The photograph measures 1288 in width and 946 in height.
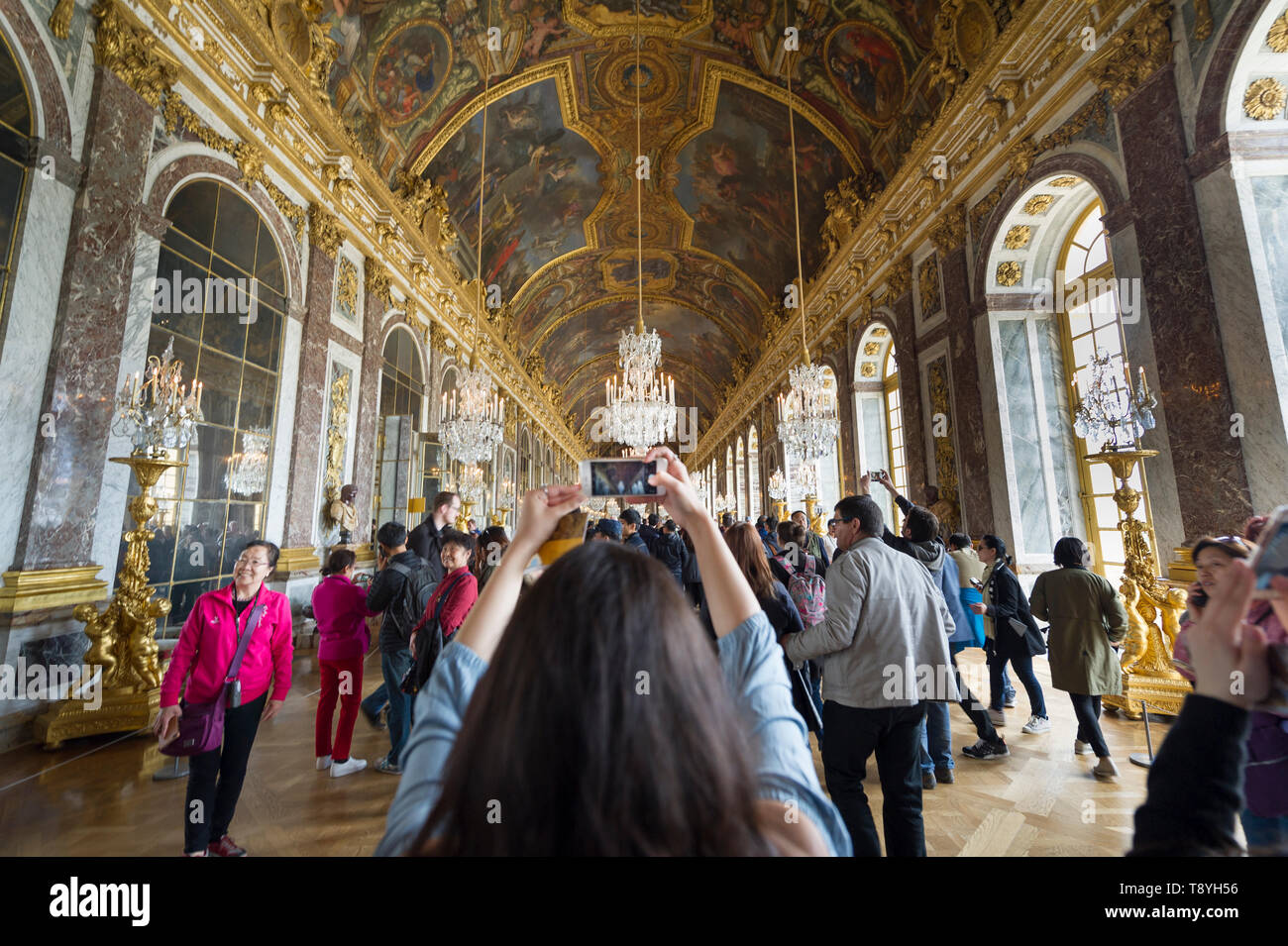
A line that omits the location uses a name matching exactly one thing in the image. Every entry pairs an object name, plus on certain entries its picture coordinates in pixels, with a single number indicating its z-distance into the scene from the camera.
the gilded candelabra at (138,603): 3.90
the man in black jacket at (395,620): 3.50
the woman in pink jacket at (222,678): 2.37
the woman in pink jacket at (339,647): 3.41
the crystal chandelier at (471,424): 7.93
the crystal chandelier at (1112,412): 4.08
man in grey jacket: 2.25
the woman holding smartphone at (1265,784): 1.41
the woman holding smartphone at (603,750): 0.56
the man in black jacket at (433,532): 4.86
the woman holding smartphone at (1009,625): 4.07
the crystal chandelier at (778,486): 12.75
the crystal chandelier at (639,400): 6.66
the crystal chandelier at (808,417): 7.26
